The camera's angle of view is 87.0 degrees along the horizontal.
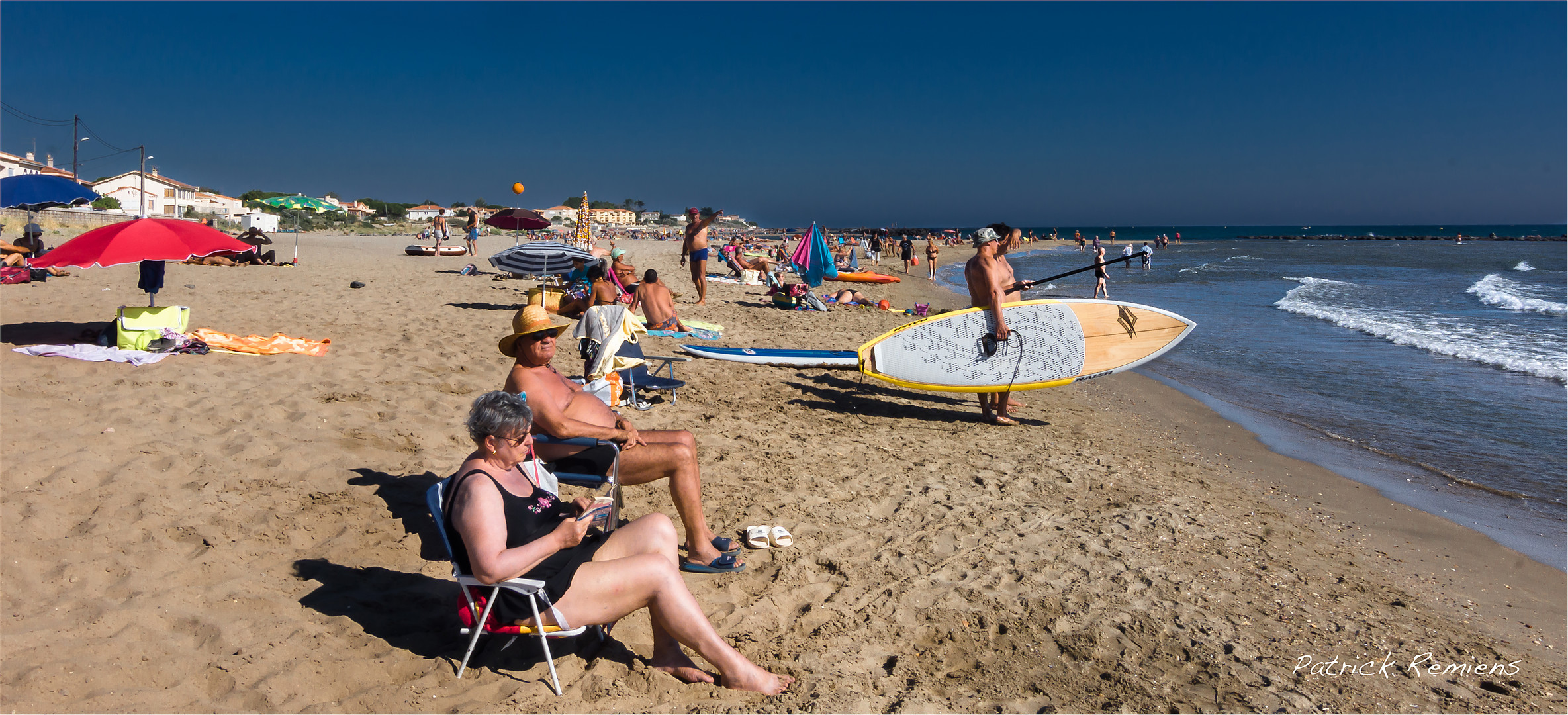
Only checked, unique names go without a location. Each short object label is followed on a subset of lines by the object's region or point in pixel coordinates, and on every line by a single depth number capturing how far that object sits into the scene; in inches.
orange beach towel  249.4
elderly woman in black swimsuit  92.3
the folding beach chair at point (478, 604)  92.4
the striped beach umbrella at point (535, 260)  446.9
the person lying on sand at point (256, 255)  596.4
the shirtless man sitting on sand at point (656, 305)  315.0
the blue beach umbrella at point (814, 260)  593.9
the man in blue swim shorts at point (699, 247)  504.1
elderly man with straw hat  131.6
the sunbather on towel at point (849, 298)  554.3
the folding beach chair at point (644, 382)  231.8
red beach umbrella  229.1
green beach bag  239.0
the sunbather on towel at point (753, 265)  747.4
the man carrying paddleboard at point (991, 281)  246.8
